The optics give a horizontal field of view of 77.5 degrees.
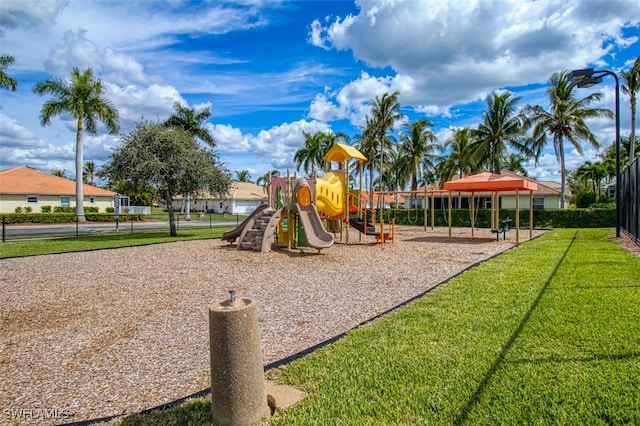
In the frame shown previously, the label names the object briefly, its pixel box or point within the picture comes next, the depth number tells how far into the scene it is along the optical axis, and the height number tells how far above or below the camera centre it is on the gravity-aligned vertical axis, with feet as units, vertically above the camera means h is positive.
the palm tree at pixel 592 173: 157.58 +12.36
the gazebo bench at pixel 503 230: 52.49 -3.64
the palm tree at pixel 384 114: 119.34 +27.20
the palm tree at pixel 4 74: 70.23 +23.43
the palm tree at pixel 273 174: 44.24 +3.44
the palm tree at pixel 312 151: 143.54 +19.50
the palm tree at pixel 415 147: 128.77 +18.29
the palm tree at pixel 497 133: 99.19 +17.80
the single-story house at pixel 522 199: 108.68 +1.07
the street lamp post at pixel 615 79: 40.70 +12.44
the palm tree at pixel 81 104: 88.74 +23.26
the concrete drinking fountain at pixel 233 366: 8.64 -3.52
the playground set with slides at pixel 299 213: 39.40 -0.92
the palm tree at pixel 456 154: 115.75 +15.35
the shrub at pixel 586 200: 101.04 +0.53
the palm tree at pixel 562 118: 92.89 +20.06
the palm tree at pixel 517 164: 182.87 +17.97
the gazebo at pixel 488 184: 49.14 +2.34
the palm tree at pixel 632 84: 98.70 +29.81
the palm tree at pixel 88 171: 240.34 +21.67
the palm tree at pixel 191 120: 103.45 +22.10
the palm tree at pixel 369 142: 122.21 +19.26
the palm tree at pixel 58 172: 261.44 +22.51
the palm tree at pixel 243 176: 317.83 +23.48
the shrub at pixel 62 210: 116.05 -1.12
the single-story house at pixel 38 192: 114.52 +4.36
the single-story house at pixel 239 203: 193.77 +0.68
